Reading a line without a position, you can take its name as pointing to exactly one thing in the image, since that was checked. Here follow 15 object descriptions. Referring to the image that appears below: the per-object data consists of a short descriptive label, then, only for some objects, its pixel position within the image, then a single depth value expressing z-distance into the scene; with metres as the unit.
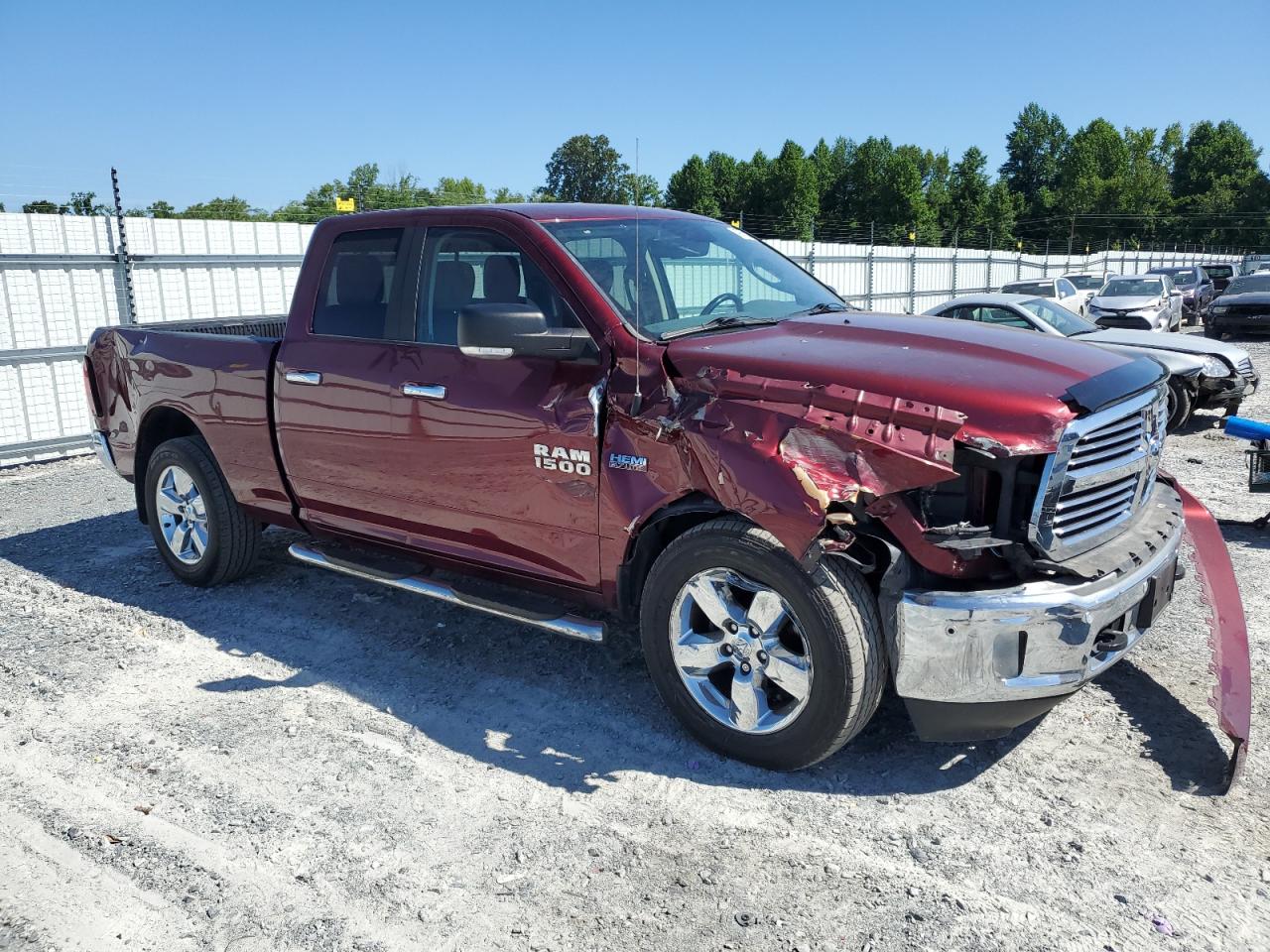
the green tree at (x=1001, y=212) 97.19
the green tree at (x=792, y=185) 92.50
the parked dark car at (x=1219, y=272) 36.59
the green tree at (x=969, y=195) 100.81
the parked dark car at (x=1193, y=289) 26.70
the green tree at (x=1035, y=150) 122.56
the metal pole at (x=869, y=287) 19.10
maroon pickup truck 3.12
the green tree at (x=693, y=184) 79.38
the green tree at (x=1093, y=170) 106.50
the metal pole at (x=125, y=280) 11.00
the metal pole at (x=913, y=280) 21.41
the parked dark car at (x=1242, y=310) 19.78
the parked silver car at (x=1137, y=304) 18.22
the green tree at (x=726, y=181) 92.67
